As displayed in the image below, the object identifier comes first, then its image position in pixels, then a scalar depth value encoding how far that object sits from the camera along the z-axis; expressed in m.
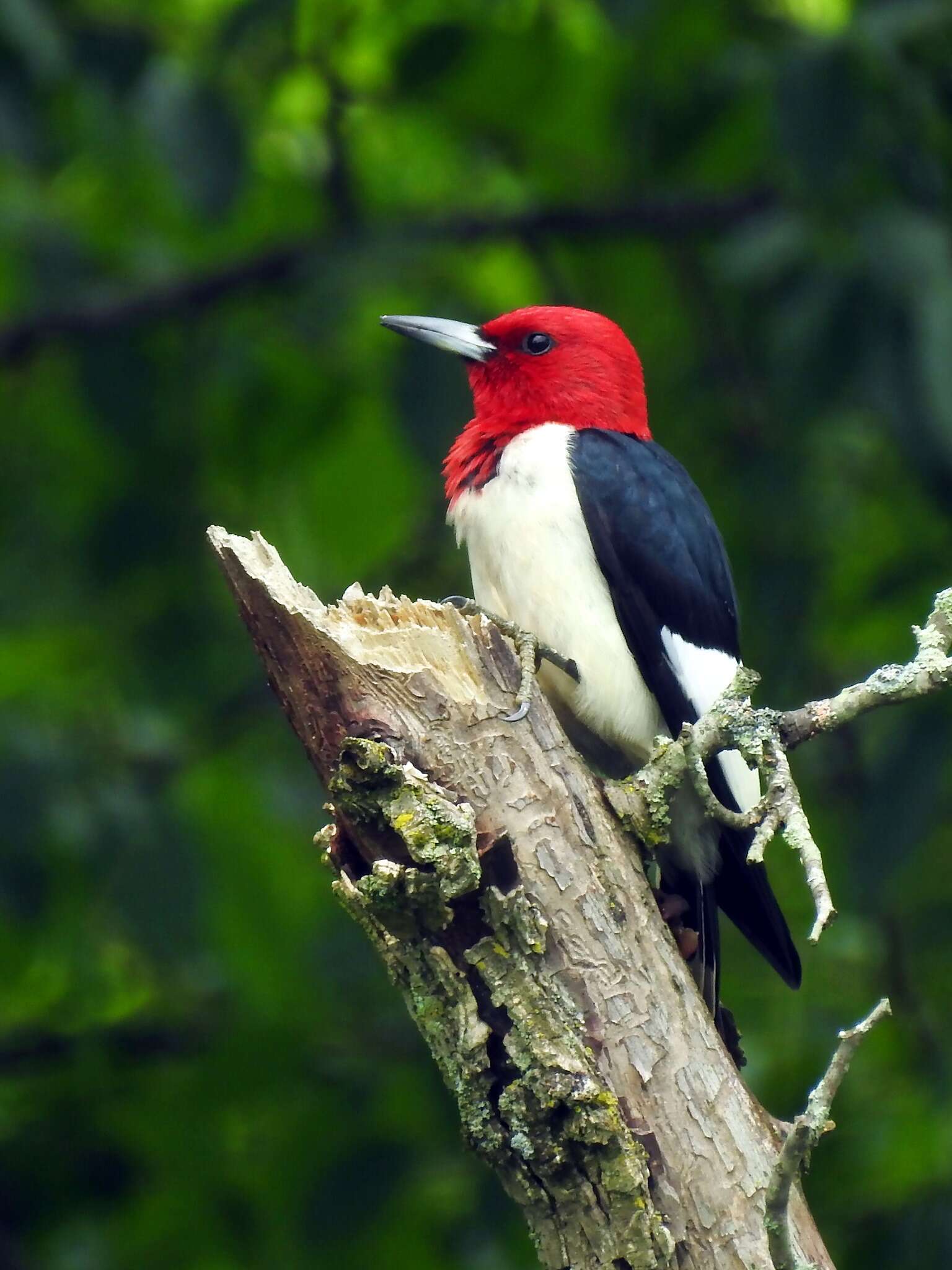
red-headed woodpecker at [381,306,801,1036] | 6.49
